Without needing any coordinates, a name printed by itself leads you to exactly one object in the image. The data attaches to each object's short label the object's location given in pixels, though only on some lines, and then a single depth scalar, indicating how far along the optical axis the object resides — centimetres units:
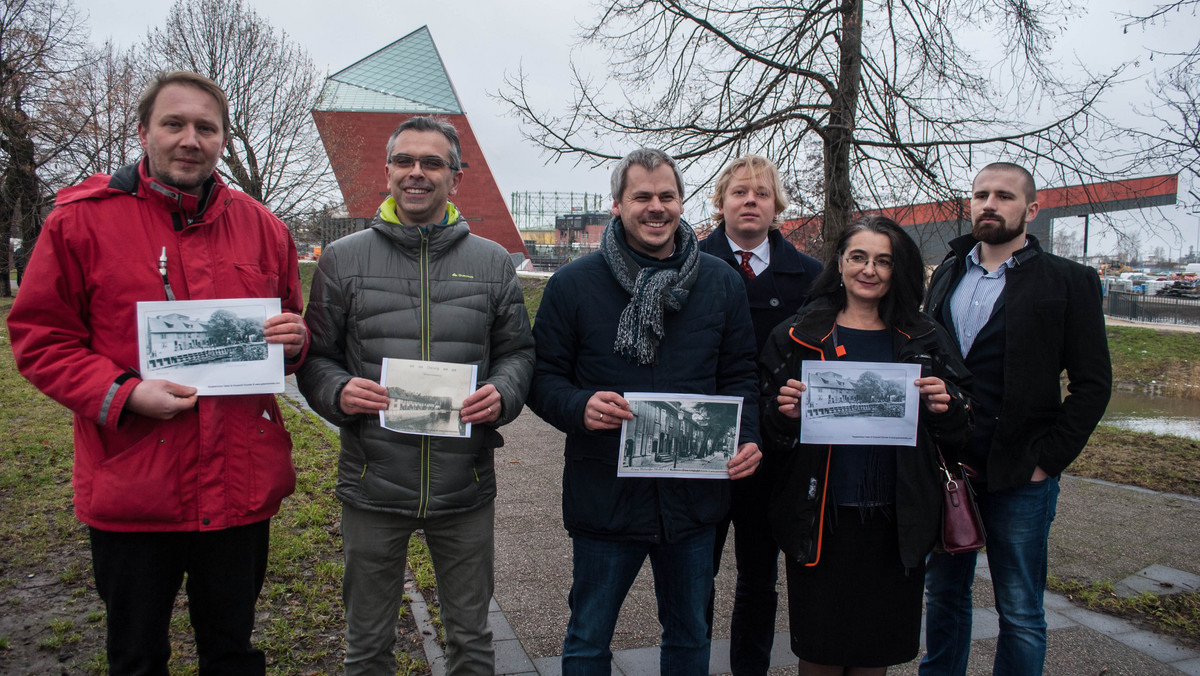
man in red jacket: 207
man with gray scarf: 247
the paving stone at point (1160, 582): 425
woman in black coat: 250
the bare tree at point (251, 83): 1691
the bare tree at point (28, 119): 1532
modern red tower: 4391
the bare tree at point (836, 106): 747
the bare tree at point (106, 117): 1489
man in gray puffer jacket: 244
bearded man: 278
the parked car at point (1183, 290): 3597
